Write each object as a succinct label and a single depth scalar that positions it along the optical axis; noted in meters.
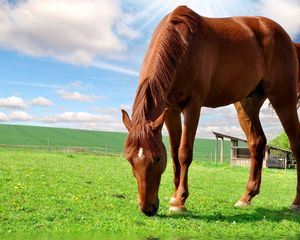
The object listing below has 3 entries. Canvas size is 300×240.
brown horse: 5.49
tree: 64.53
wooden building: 43.19
